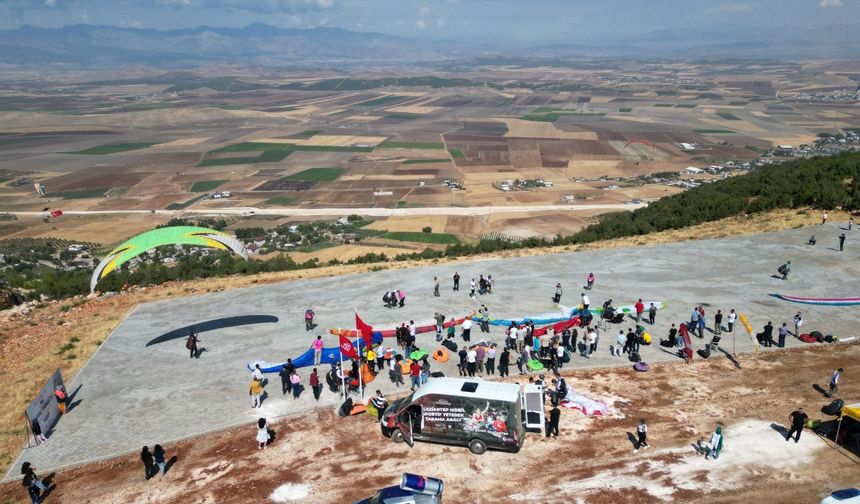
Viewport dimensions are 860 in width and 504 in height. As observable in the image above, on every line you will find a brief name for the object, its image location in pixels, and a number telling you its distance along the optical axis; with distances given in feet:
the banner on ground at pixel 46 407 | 56.39
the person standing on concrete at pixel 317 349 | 70.44
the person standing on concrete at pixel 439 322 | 75.77
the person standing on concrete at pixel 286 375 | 63.57
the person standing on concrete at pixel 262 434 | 53.16
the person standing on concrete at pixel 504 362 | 64.59
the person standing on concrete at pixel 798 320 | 73.30
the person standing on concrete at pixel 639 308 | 80.74
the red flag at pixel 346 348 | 62.85
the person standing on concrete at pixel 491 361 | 64.85
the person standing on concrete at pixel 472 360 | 64.80
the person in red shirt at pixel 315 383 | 61.41
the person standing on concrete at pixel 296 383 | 62.13
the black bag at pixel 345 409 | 58.95
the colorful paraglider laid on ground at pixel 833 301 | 84.53
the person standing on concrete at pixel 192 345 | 74.33
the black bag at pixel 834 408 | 54.06
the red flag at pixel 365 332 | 64.03
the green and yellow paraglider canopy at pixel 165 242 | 72.33
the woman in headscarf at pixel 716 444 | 49.37
